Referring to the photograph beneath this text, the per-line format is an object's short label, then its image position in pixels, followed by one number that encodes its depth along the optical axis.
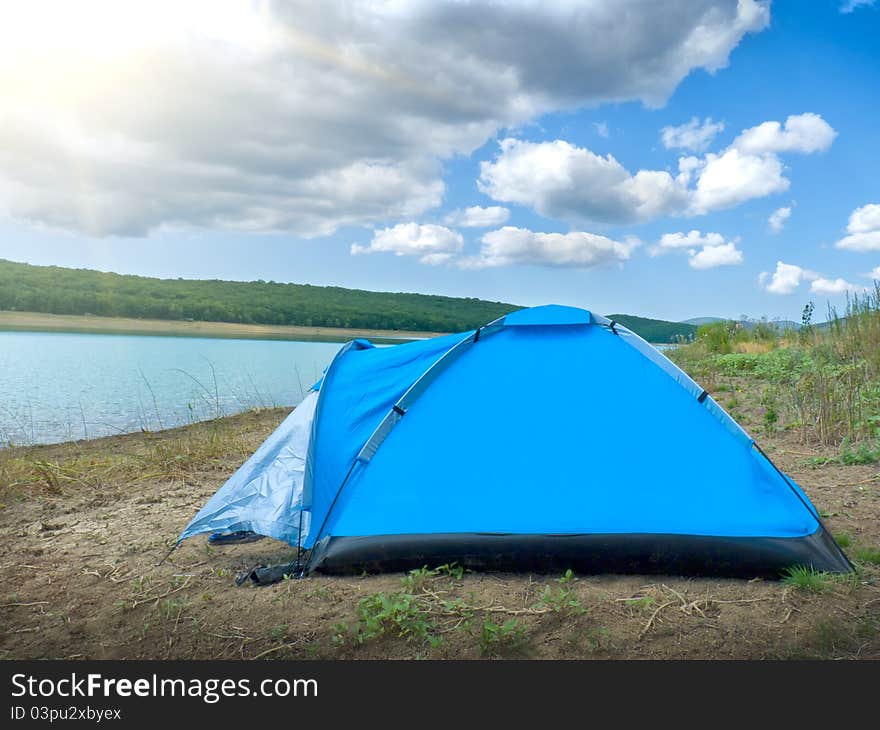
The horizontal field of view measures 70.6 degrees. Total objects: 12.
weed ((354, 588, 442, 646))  3.61
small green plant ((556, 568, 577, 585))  4.27
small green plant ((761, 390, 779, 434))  9.49
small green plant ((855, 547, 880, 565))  4.62
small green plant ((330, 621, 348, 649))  3.58
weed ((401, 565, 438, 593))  4.15
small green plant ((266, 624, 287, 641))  3.71
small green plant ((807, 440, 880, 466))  7.34
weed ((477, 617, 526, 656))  3.50
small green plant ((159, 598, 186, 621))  4.04
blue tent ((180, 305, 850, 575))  4.34
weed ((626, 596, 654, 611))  3.91
